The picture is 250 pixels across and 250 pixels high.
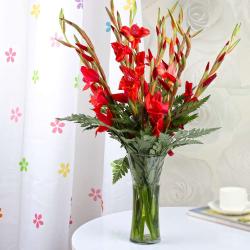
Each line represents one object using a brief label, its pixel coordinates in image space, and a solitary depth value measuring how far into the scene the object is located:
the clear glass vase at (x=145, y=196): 1.65
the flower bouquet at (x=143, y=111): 1.60
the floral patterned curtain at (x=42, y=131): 2.07
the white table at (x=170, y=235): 1.66
